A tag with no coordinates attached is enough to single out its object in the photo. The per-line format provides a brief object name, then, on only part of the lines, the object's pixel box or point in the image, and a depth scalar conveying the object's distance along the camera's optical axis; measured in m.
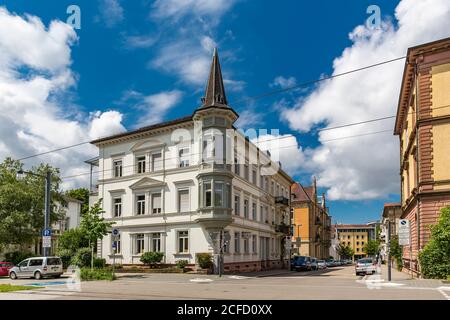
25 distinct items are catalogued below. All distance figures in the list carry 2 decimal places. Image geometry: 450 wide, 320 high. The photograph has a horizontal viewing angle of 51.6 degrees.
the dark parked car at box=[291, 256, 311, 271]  48.81
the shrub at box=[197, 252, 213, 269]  35.38
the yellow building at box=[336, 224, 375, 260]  193.25
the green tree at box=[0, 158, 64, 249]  44.16
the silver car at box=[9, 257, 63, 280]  31.72
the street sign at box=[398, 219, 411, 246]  26.81
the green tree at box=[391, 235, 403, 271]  44.24
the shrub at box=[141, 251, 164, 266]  37.91
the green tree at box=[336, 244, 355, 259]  142.30
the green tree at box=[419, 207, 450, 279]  26.14
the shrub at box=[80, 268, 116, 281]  28.30
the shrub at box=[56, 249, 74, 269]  44.09
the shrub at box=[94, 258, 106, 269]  39.86
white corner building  36.47
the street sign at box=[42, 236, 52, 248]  30.92
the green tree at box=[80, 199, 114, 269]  33.19
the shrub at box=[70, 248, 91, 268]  40.53
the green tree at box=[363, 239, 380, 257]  115.84
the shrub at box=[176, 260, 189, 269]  36.31
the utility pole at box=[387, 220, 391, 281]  26.88
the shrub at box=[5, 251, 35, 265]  47.06
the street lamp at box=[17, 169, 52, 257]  31.48
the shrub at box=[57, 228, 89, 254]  46.42
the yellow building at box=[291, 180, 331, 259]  81.88
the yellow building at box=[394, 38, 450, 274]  28.53
